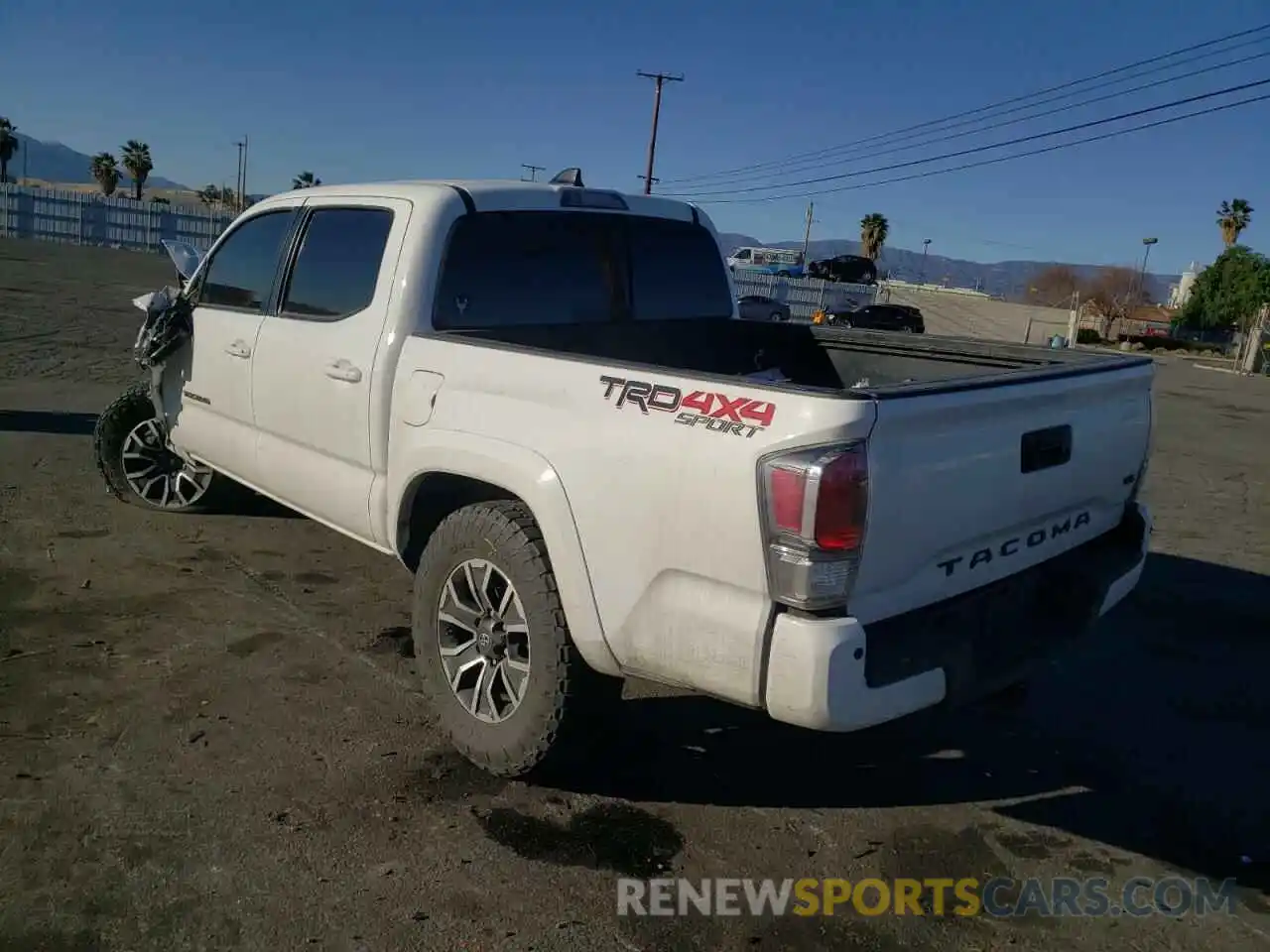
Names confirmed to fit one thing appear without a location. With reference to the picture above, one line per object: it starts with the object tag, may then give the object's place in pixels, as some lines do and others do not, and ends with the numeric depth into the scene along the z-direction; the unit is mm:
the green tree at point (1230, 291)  49625
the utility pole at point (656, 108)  48406
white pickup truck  2562
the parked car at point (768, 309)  28155
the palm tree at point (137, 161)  79375
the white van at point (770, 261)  51250
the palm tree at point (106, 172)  73062
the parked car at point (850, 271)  47125
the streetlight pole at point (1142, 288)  89862
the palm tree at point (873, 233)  65750
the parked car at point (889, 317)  34844
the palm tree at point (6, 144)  69312
